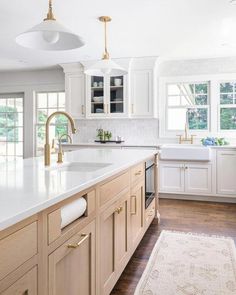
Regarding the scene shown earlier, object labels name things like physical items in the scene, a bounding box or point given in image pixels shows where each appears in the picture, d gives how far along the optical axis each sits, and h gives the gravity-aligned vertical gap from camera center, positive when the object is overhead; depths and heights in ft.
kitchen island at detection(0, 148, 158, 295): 3.13 -1.31
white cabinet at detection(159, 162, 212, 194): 15.55 -2.17
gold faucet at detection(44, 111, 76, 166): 7.00 -0.21
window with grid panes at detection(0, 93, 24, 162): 21.13 +0.85
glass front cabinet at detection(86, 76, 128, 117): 17.19 +2.48
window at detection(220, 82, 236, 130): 16.78 +1.86
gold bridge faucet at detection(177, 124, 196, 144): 17.19 +0.00
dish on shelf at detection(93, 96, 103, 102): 17.58 +2.36
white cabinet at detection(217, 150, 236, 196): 15.12 -1.74
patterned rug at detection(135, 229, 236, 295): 6.97 -3.59
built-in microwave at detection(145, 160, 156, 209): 10.47 -1.67
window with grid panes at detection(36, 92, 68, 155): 20.13 +1.67
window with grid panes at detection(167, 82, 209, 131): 17.31 +1.95
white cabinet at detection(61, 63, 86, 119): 17.86 +3.00
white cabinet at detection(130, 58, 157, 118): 16.67 +2.87
